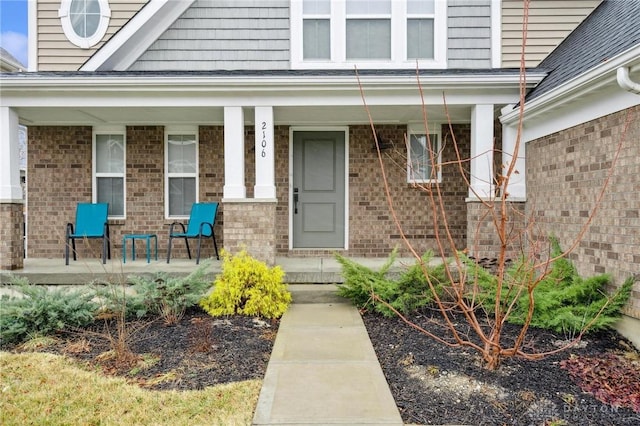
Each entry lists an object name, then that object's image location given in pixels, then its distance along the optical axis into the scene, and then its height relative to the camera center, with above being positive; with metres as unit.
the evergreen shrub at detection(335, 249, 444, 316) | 4.62 -0.90
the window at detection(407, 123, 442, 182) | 7.12 +0.92
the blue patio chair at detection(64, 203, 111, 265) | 6.79 -0.30
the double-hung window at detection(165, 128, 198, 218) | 7.36 +0.48
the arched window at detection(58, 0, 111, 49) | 7.34 +3.03
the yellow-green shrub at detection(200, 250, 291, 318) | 4.69 -0.96
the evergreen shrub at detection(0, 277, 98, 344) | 3.99 -1.03
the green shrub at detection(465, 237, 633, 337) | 3.89 -0.90
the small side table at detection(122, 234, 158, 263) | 6.64 -0.63
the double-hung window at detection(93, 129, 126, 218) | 7.35 +0.51
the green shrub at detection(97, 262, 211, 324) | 4.43 -0.98
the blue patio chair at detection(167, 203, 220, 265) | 6.83 -0.25
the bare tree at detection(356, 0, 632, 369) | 2.95 -0.84
